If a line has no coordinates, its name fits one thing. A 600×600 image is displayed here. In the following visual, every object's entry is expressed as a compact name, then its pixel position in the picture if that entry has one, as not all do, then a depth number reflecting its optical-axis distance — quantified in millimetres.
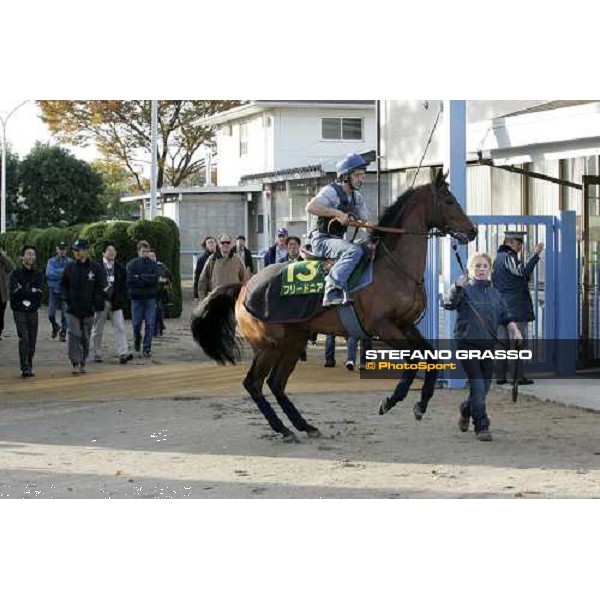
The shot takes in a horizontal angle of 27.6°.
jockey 10320
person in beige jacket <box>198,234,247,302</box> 18516
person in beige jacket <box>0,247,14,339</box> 17859
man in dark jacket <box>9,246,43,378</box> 16719
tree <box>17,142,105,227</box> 48812
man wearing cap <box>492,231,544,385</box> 14070
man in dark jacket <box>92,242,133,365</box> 17969
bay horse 10562
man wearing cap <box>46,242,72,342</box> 22444
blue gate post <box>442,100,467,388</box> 14094
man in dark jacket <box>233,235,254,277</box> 23244
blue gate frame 14930
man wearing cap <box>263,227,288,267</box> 18531
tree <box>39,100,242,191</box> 45031
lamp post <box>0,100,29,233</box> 39438
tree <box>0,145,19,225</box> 48781
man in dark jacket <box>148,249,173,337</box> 19427
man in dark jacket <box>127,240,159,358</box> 18859
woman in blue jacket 10523
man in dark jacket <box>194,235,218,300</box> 19806
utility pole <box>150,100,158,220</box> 32094
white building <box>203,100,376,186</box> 42469
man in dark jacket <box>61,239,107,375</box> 16984
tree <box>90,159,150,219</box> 49469
